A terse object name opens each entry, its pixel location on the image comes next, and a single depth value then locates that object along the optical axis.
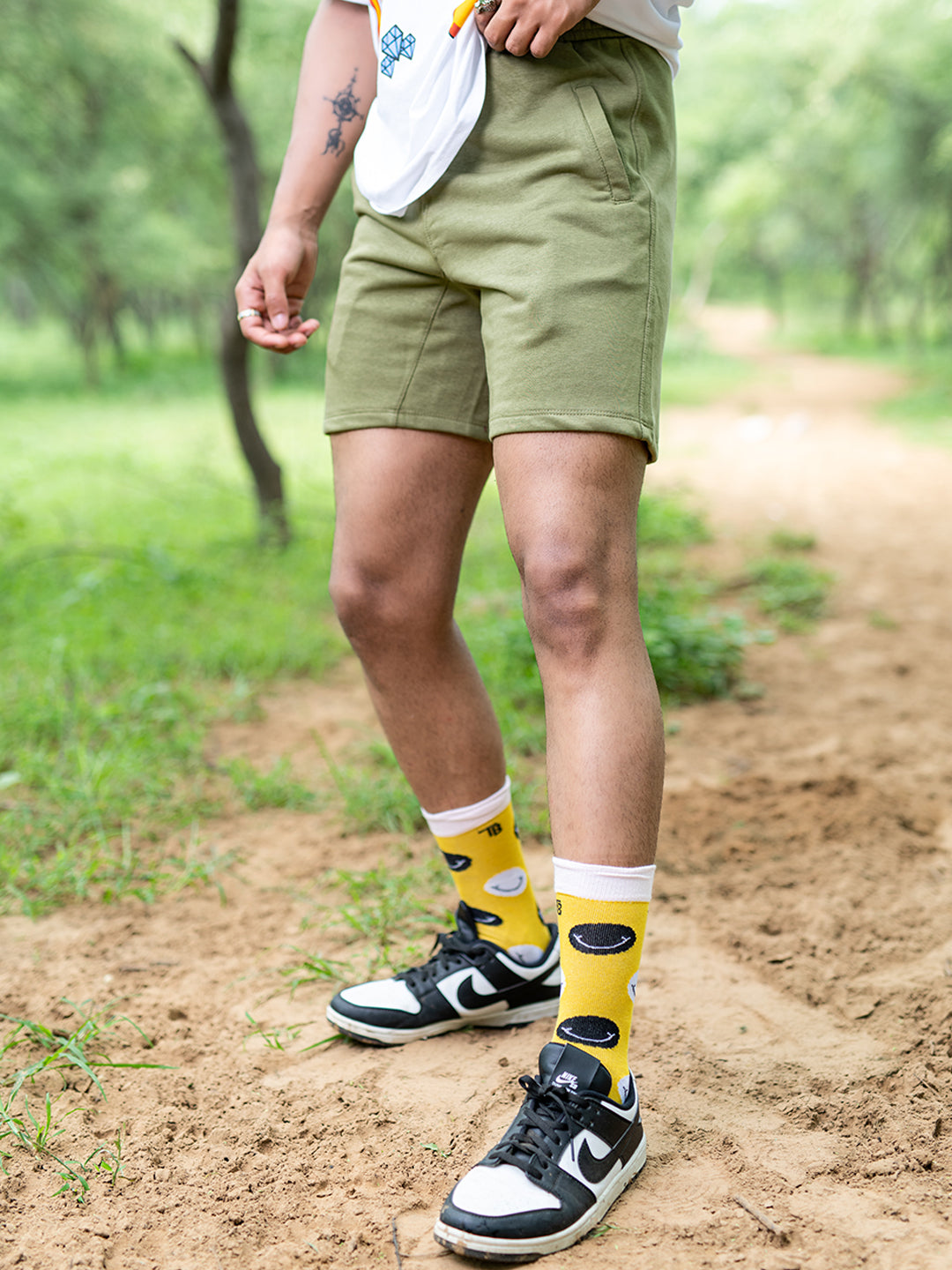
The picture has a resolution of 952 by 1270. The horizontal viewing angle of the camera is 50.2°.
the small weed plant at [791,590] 4.16
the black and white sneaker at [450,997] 1.63
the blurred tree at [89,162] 14.44
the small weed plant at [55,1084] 1.36
